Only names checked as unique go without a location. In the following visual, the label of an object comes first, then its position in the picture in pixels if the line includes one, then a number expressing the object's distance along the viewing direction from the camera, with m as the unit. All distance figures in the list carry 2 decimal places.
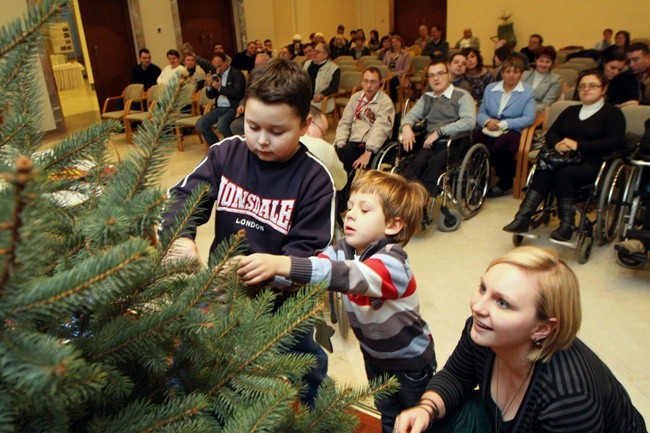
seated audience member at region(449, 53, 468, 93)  5.57
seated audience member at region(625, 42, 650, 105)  5.25
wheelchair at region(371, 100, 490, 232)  4.29
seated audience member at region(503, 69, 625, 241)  3.69
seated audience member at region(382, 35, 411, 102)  8.91
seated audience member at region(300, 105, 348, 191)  3.17
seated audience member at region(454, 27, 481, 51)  11.56
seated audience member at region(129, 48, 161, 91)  8.66
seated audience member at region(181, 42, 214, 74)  7.52
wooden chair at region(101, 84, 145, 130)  7.79
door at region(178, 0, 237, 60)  11.55
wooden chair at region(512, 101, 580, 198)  4.45
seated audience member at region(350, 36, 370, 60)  11.67
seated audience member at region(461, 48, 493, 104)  5.96
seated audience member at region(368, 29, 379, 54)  12.96
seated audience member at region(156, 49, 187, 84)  8.24
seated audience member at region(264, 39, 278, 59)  10.27
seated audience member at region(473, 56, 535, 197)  4.79
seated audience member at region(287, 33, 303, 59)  11.52
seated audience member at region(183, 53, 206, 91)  7.81
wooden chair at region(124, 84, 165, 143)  7.09
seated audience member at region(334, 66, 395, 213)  4.56
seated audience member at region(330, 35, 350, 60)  11.91
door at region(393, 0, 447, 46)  14.71
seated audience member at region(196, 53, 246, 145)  6.76
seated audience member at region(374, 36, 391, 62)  10.03
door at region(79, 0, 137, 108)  9.99
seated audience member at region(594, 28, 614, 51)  9.49
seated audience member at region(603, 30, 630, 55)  8.90
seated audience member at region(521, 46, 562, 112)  5.50
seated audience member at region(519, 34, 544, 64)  9.01
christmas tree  0.47
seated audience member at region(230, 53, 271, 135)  6.25
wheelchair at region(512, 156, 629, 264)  3.57
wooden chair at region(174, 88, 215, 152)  7.21
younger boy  1.49
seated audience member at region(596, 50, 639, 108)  5.12
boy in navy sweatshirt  1.37
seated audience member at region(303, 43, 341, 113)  7.18
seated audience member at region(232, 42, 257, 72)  10.11
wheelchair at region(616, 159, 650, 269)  3.47
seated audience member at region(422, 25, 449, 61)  10.63
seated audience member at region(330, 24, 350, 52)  13.30
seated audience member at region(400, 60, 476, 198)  4.25
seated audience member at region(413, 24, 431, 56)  11.63
